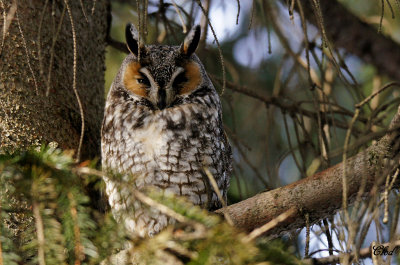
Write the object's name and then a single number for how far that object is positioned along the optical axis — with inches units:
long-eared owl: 244.8
